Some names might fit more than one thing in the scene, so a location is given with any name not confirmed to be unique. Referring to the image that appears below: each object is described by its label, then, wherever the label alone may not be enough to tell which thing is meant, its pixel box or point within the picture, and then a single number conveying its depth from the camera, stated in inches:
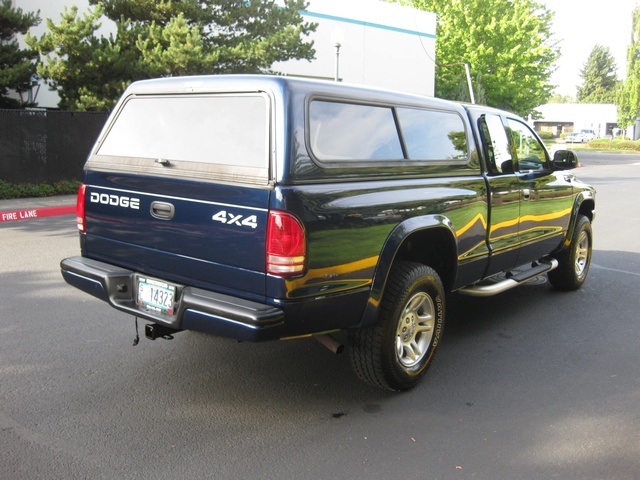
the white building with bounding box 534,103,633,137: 3458.7
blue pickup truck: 135.3
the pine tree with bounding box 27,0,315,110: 583.5
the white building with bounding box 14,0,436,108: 1032.4
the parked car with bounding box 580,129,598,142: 2916.3
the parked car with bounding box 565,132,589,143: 2910.9
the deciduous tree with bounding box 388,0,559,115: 1544.0
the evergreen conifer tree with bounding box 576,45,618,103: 4097.0
